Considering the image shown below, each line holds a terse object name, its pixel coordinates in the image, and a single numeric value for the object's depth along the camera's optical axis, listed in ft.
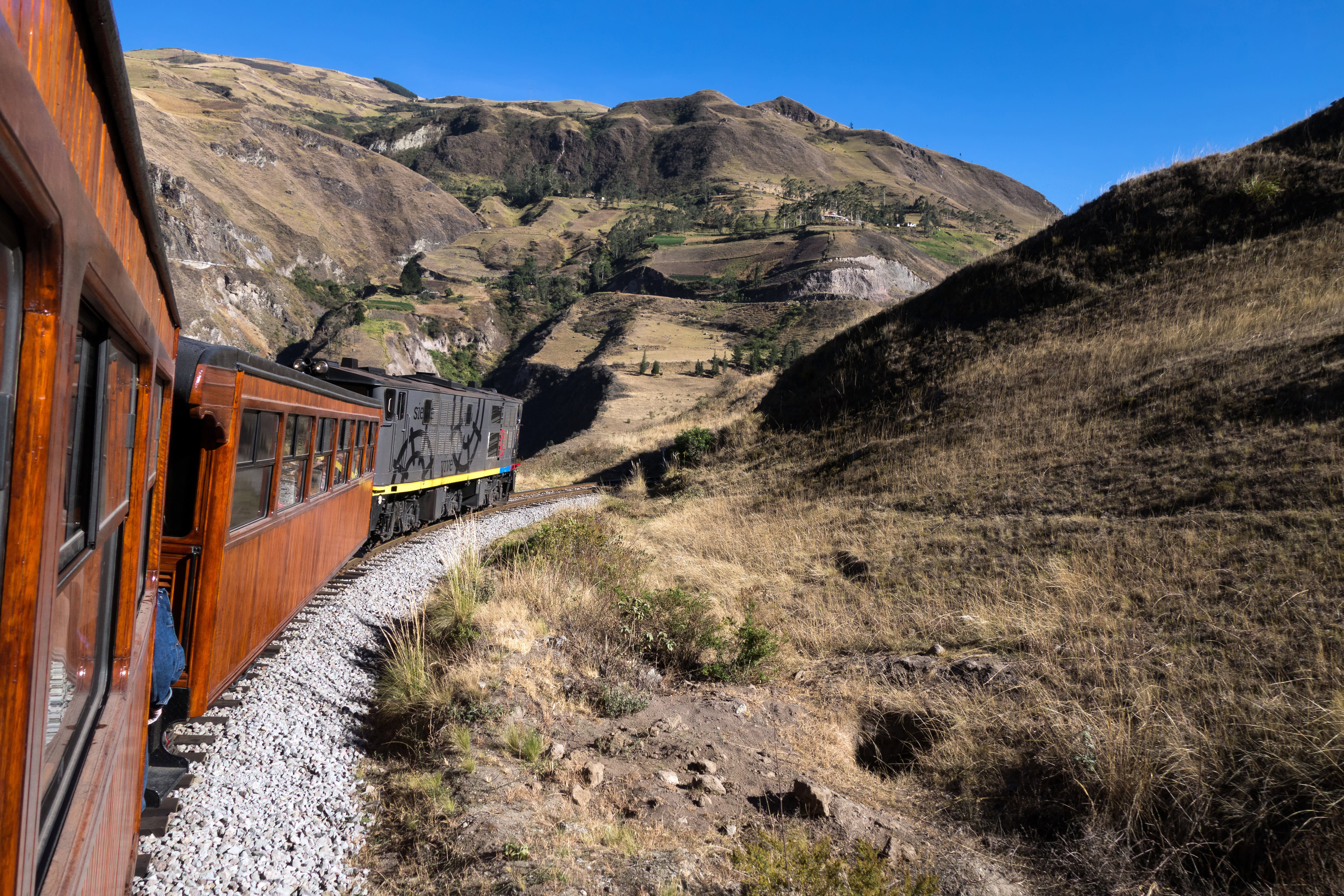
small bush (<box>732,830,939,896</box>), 10.96
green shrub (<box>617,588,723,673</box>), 23.26
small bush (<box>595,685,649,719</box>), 18.98
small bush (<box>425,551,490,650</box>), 22.67
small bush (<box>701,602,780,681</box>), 22.20
